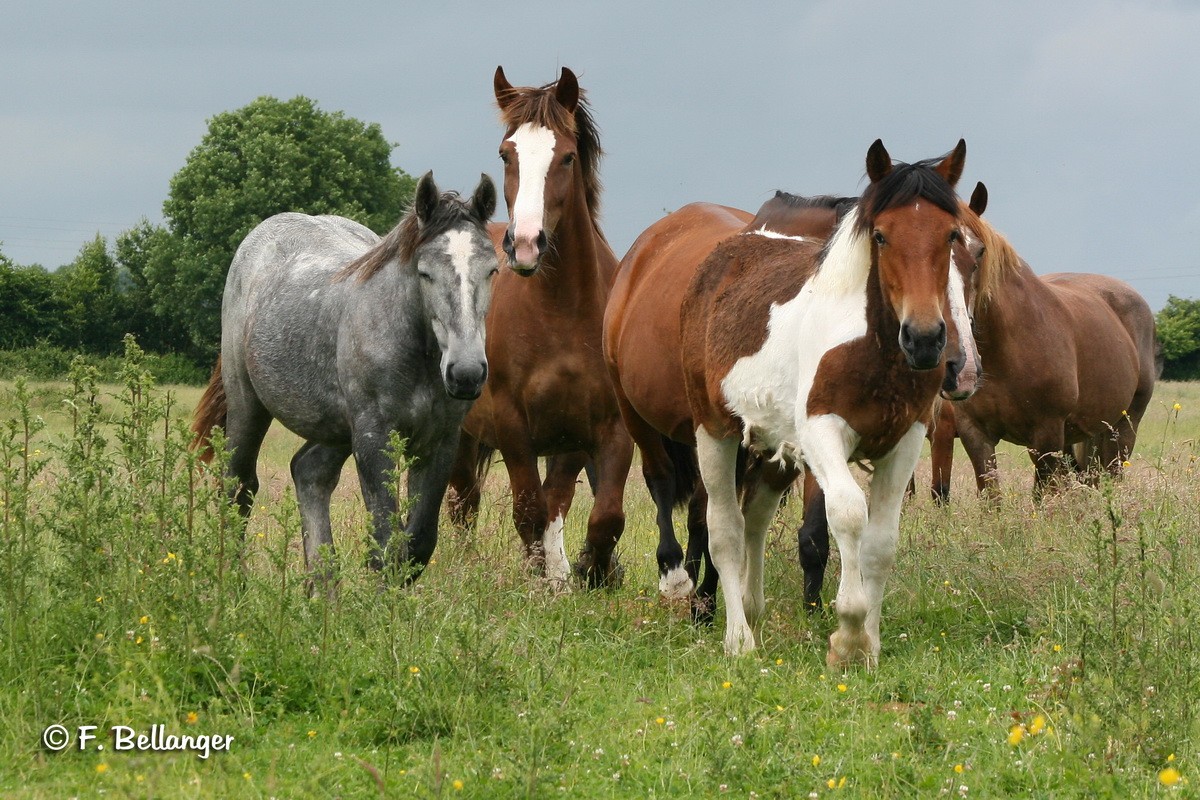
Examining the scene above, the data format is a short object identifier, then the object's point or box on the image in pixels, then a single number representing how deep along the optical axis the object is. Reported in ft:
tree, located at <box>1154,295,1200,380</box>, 302.45
